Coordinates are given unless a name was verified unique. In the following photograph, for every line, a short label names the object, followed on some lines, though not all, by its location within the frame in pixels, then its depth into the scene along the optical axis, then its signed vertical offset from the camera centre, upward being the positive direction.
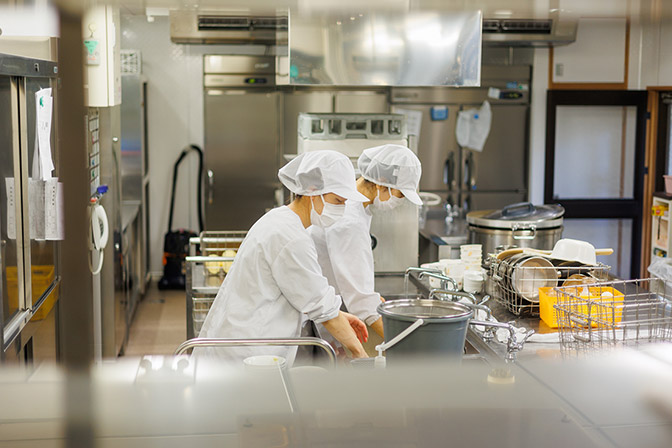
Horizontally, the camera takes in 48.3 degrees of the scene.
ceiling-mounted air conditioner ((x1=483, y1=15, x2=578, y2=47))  5.90 +0.90
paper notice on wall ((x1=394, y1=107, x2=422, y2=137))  6.38 +0.25
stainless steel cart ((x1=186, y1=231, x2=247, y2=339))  3.26 -0.60
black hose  7.01 -0.29
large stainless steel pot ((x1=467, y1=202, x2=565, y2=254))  3.74 -0.40
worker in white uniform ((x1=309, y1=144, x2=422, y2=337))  2.86 -0.32
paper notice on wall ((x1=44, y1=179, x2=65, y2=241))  2.33 -0.19
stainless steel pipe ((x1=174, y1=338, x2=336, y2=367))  1.71 -0.46
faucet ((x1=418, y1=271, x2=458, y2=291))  2.67 -0.51
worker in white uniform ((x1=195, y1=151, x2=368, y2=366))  2.26 -0.45
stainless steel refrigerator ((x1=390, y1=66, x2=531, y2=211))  6.38 +0.07
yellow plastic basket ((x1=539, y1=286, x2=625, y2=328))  2.24 -0.49
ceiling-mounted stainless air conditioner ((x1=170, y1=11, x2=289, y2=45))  6.12 +0.96
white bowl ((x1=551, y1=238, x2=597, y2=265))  2.83 -0.39
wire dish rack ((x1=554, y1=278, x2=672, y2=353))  2.02 -0.51
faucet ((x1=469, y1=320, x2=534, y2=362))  2.11 -0.58
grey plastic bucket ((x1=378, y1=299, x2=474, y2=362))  1.52 -0.38
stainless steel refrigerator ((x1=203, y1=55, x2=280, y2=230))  6.44 +0.08
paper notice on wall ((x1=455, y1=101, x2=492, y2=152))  6.41 +0.19
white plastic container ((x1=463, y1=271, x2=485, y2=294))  3.19 -0.57
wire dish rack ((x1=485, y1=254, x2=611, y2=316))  2.79 -0.48
